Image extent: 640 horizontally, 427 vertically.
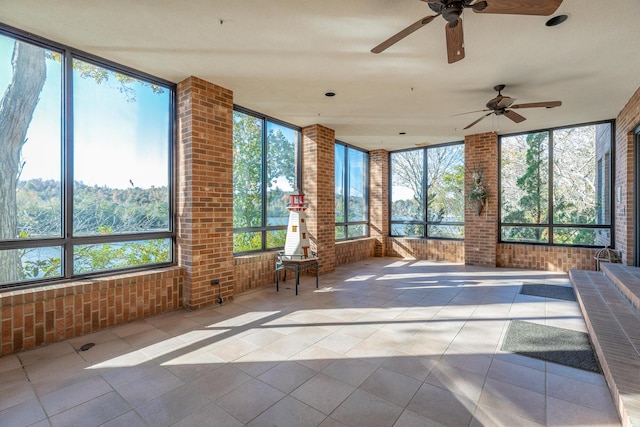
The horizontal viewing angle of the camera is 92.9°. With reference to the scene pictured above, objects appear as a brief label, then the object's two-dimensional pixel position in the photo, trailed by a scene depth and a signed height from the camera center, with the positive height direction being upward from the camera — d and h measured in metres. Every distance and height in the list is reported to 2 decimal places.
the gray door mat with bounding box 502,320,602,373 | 2.61 -1.27
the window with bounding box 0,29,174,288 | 2.96 +0.55
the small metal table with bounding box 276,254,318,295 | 4.89 -0.83
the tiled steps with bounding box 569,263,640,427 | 1.93 -1.10
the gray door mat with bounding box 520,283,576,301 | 4.46 -1.24
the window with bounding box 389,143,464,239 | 7.56 +0.53
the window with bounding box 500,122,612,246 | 5.93 +0.52
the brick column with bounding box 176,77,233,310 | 3.96 +0.32
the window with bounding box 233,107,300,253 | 5.04 +0.62
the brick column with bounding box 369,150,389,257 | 8.49 +0.25
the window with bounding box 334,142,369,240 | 7.52 +0.54
